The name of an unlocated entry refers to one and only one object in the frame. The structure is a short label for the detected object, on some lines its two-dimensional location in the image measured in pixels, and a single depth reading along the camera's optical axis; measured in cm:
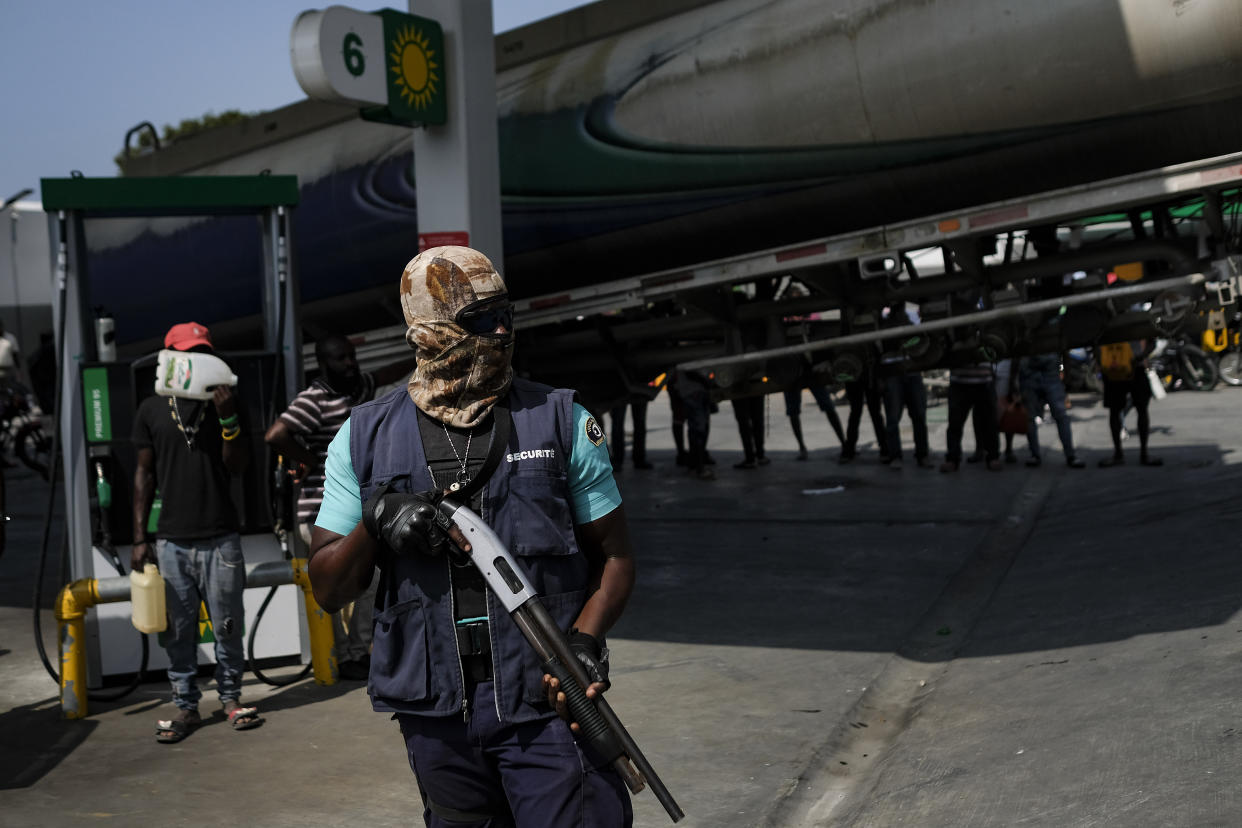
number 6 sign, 697
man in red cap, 571
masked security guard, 262
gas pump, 643
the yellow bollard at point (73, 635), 601
